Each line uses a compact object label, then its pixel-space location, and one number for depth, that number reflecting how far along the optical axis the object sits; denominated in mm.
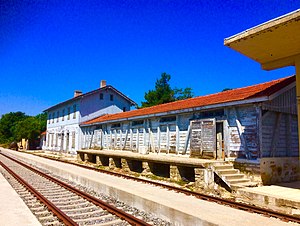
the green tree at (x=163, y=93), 44688
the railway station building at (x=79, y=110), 29500
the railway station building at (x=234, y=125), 11359
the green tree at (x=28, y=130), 44750
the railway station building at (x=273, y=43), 7996
